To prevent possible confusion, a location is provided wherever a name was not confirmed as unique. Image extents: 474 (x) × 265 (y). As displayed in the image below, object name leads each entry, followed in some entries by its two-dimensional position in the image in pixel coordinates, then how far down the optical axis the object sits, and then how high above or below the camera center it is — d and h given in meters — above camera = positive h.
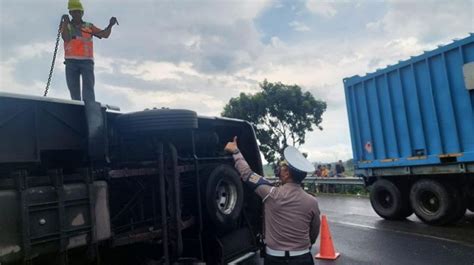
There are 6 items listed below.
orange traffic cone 6.02 -1.03
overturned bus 2.66 +0.02
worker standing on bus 4.54 +1.46
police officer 3.10 -0.28
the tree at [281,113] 22.14 +3.19
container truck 8.01 +0.65
